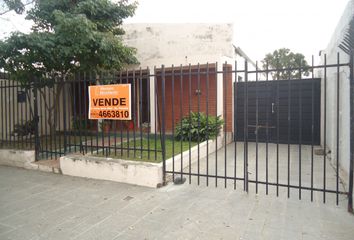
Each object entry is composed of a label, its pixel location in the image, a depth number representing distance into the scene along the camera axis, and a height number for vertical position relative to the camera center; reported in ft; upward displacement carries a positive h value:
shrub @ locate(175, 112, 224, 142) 29.19 -1.99
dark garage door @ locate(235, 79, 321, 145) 31.78 -0.08
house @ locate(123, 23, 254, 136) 33.37 +7.52
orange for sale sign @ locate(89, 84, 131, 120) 17.79 +0.57
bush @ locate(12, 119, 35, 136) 25.31 -1.68
